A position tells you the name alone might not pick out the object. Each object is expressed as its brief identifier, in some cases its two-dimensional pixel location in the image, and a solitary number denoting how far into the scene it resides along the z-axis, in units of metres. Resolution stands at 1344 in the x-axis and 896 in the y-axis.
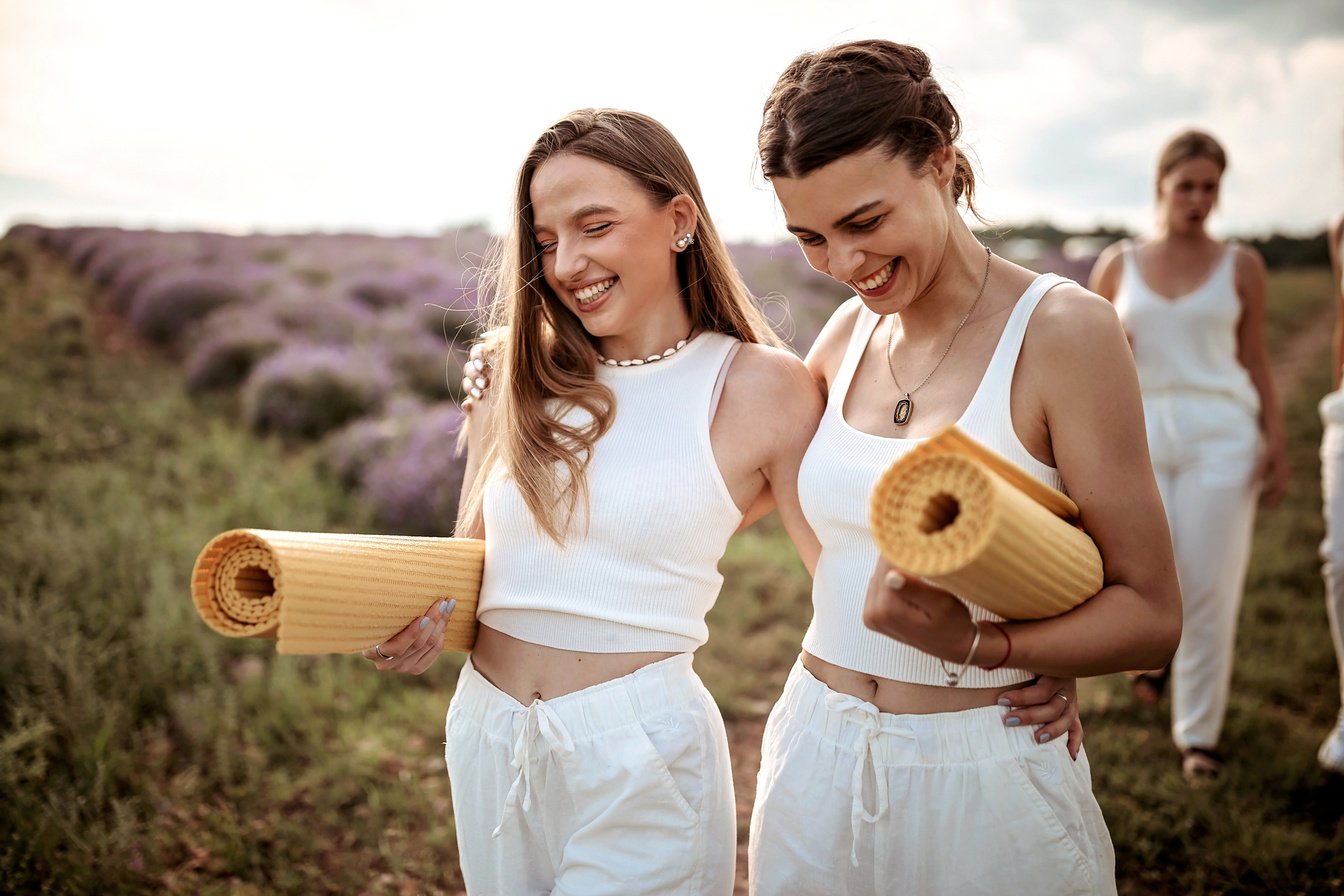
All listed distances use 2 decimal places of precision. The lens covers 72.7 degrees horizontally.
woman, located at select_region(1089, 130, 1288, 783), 3.67
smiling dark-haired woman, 1.54
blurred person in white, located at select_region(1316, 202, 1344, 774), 3.62
